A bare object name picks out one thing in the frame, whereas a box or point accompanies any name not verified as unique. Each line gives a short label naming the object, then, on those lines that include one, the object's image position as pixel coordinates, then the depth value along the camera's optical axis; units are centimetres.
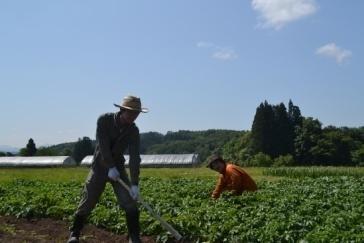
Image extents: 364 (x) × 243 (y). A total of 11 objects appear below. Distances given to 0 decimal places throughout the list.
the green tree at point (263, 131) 7225
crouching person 980
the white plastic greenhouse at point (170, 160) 6931
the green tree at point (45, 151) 9081
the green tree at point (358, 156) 6900
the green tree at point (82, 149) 9294
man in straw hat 673
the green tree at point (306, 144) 6944
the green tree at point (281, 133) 7106
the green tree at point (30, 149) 8912
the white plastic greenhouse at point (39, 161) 7206
